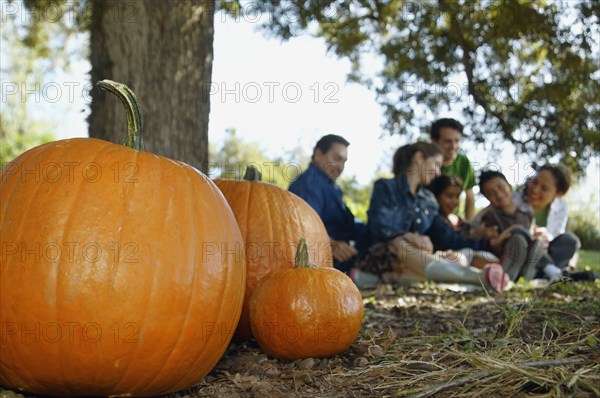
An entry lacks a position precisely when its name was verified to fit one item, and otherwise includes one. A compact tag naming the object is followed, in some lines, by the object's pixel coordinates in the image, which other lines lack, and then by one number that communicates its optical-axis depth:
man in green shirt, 6.21
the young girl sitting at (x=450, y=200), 5.95
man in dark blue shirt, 5.30
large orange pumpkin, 1.71
